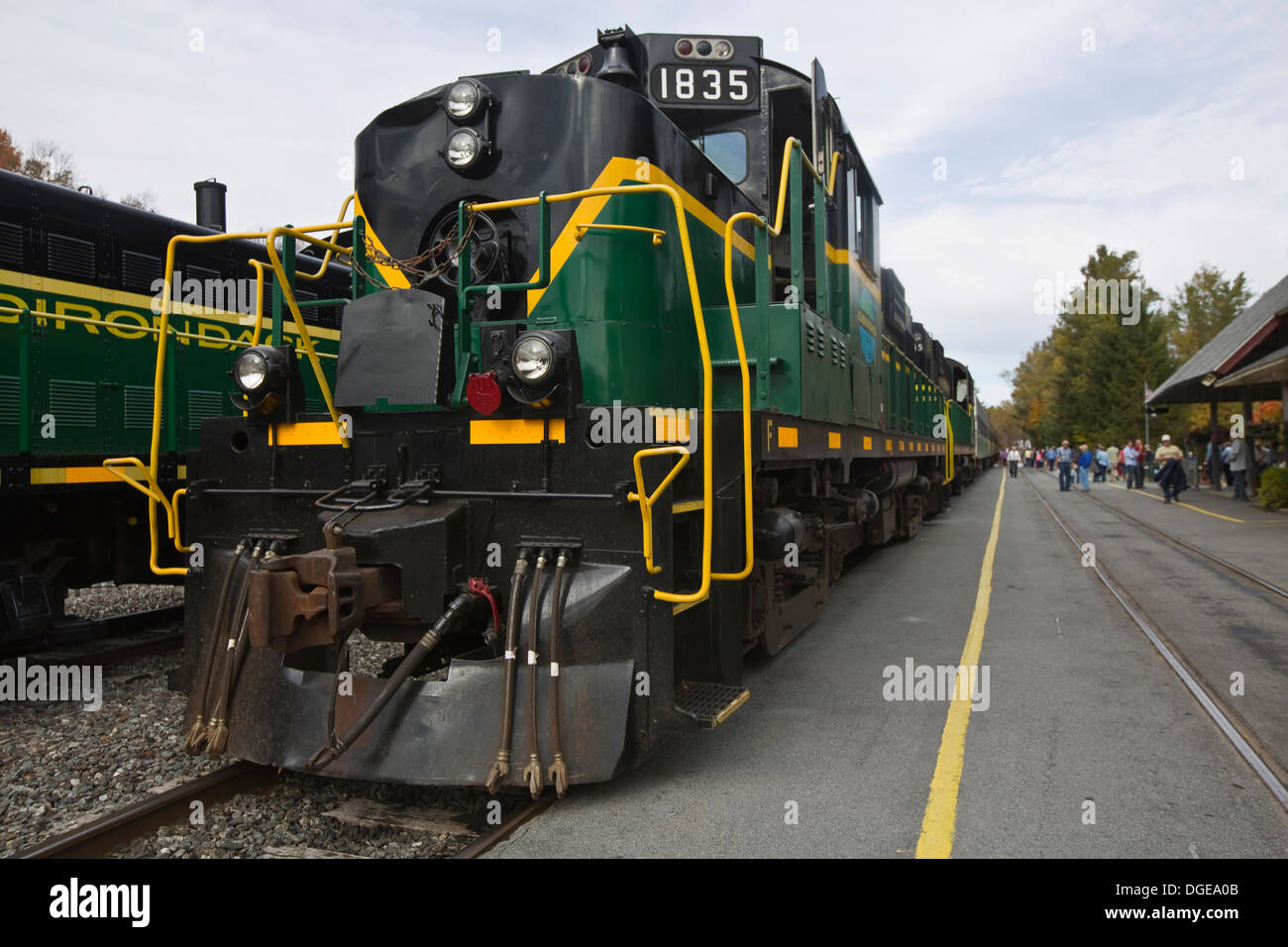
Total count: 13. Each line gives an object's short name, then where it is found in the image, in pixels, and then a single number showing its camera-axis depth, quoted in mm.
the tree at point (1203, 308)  52375
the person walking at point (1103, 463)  34406
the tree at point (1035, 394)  70938
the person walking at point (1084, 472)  26902
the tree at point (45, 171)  26750
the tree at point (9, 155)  27423
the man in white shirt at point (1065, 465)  26703
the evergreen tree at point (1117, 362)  45625
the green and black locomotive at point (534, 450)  3189
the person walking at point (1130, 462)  26672
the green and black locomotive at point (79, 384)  5379
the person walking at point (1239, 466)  19984
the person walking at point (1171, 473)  19750
